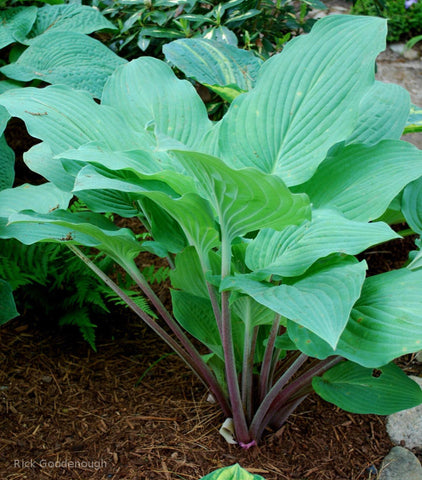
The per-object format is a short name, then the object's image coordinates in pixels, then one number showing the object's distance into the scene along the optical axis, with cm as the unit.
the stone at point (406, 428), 161
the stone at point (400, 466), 150
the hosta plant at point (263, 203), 105
